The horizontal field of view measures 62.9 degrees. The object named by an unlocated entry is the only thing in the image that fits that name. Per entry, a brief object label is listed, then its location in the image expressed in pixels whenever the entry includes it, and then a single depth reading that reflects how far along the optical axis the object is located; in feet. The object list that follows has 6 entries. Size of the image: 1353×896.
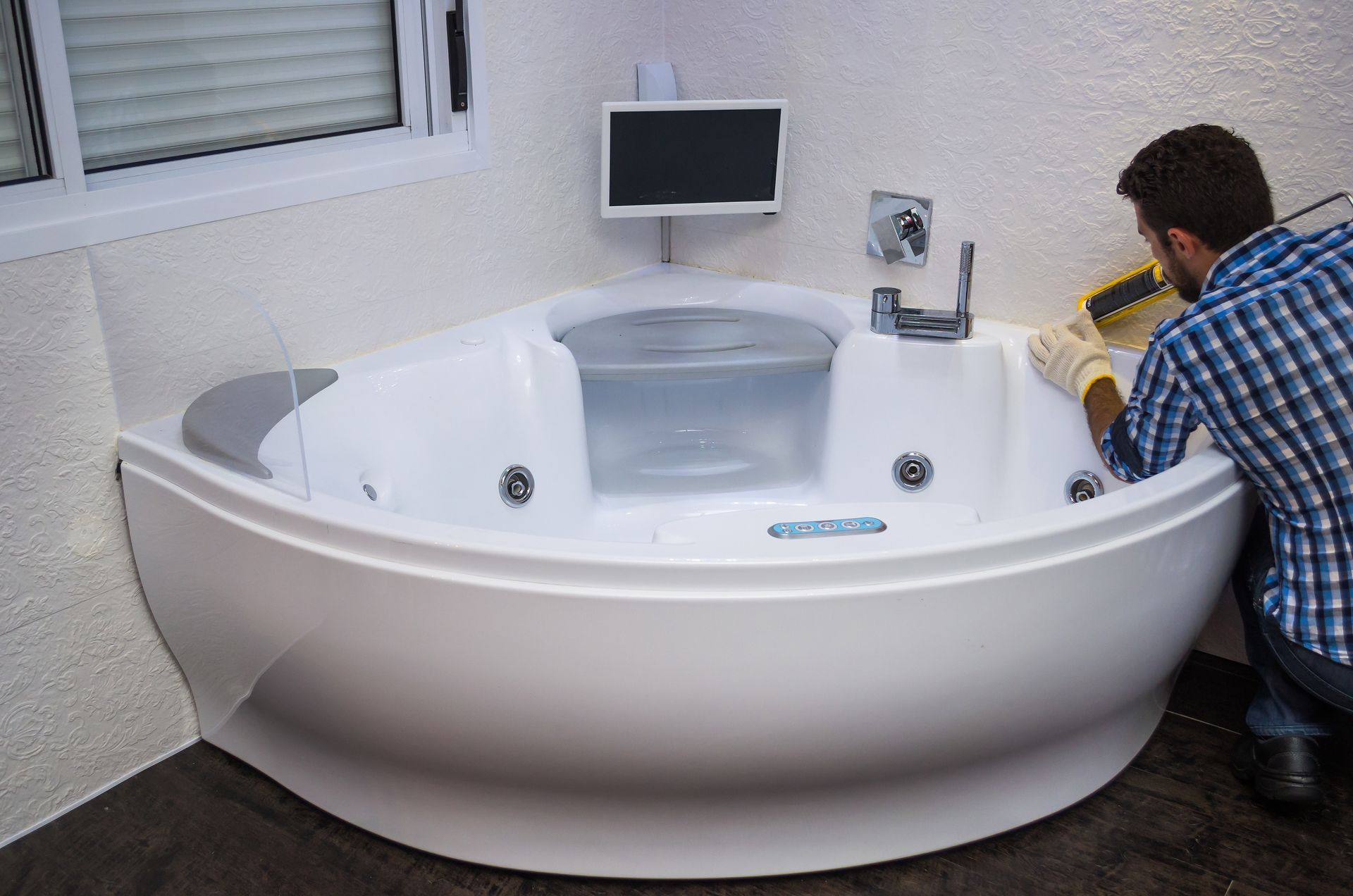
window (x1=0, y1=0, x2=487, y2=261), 4.95
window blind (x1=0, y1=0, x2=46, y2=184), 4.82
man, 4.81
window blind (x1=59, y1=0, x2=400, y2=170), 5.24
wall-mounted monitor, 7.29
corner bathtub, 4.43
